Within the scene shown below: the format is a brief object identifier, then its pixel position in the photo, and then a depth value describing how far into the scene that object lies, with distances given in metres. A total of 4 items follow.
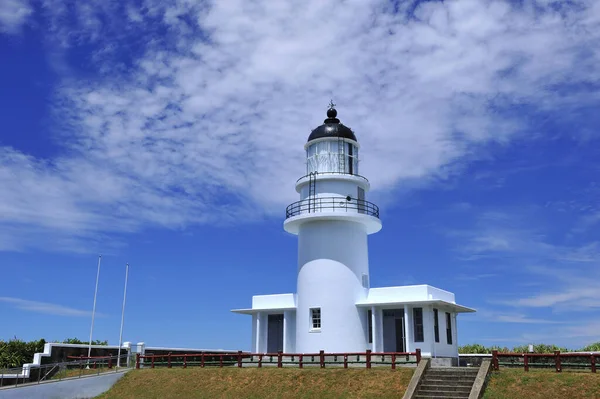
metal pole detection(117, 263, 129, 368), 26.99
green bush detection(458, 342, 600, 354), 30.39
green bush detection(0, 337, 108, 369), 28.66
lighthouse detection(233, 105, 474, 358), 25.95
